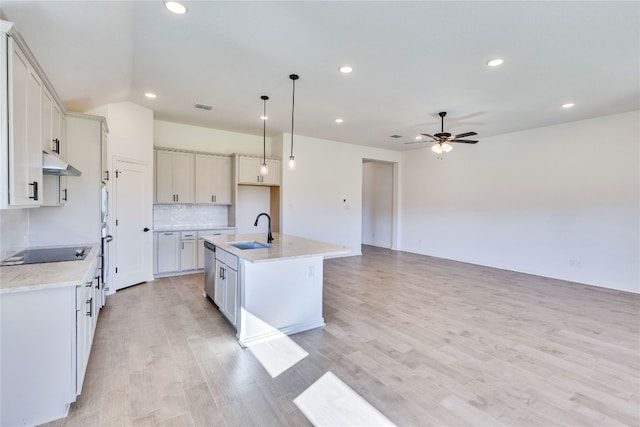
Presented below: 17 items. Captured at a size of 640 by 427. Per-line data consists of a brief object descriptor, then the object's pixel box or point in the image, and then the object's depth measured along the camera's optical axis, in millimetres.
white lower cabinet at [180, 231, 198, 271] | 5340
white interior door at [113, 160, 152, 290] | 4398
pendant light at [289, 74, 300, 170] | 3535
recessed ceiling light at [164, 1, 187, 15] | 2232
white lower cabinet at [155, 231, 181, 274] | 5125
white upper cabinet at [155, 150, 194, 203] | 5227
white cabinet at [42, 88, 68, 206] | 2504
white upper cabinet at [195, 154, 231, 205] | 5625
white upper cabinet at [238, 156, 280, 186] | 5910
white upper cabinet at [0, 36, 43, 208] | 1746
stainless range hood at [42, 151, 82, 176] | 2371
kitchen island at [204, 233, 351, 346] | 2863
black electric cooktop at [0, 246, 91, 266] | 2336
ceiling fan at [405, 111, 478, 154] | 4770
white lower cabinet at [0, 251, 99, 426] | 1729
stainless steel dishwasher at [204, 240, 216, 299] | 3777
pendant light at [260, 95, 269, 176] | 4128
